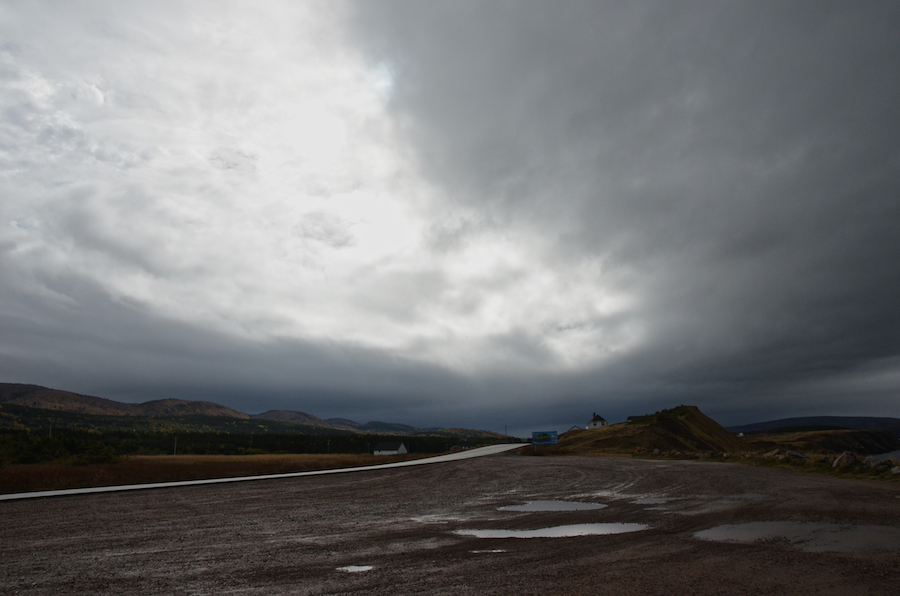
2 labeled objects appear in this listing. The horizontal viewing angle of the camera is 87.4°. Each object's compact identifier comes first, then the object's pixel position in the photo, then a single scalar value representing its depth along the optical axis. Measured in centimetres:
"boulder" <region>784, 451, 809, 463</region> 2891
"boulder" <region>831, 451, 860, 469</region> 2358
